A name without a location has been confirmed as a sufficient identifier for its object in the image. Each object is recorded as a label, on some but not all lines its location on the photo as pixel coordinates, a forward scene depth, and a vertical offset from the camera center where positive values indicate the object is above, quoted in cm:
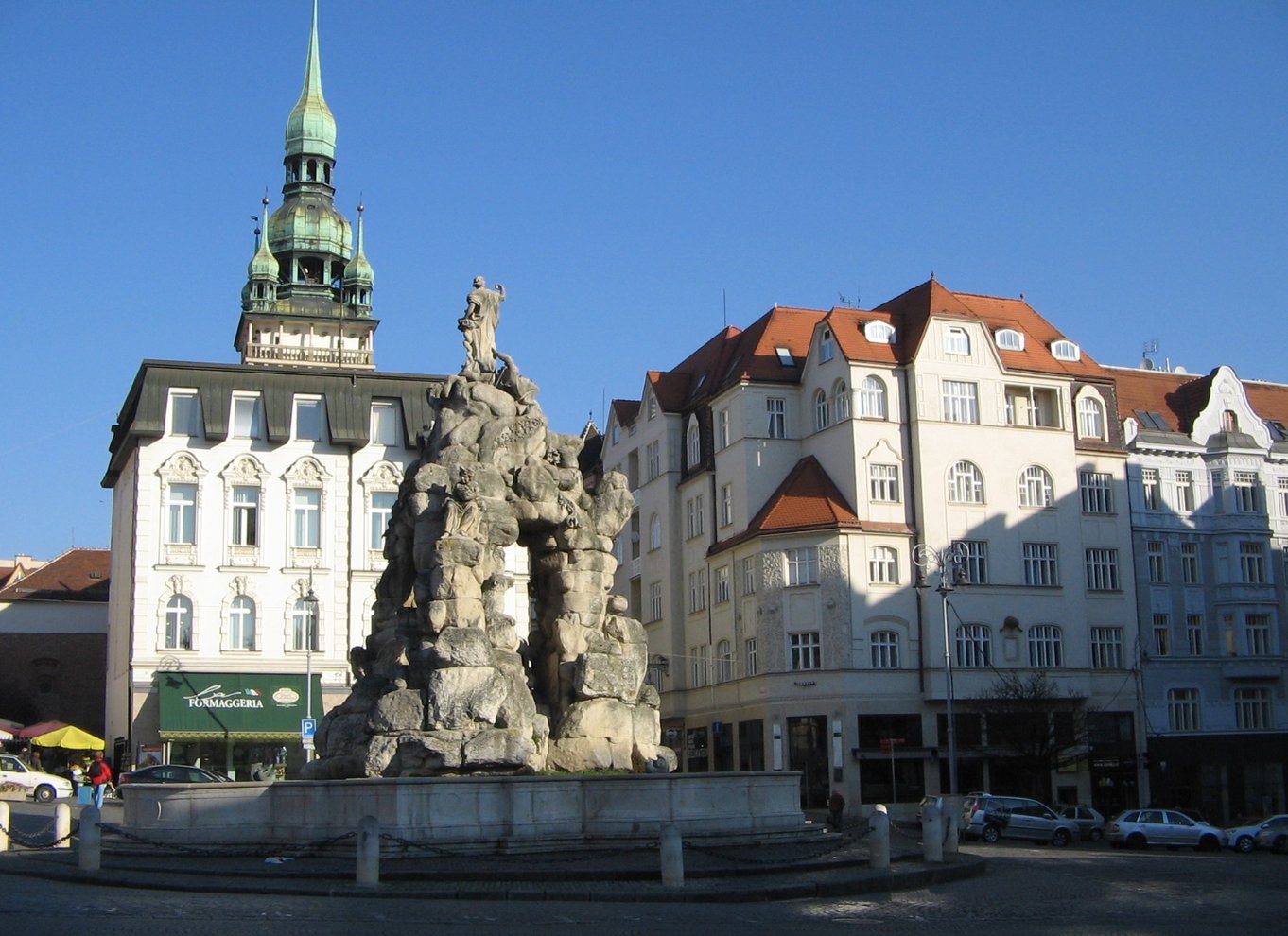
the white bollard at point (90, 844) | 1923 -146
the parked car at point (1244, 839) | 3650 -320
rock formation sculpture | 2125 +140
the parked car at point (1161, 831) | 3612 -299
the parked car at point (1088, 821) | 3900 -292
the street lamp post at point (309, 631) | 4353 +272
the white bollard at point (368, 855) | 1730 -149
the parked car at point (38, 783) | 4231 -154
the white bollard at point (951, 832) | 2391 -192
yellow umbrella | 4703 -44
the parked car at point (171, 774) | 3500 -116
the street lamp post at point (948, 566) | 3922 +410
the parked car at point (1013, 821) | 3575 -267
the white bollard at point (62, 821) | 2250 -137
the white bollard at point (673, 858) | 1759 -164
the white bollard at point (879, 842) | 2036 -173
